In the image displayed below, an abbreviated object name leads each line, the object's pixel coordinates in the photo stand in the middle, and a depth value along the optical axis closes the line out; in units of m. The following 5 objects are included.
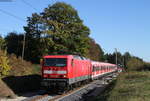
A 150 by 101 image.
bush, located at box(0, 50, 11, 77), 22.96
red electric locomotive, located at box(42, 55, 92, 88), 18.74
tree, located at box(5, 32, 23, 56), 45.95
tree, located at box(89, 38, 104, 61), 68.72
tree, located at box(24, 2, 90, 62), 40.22
